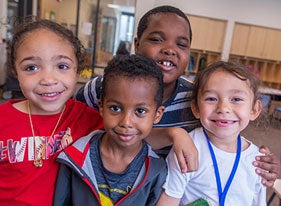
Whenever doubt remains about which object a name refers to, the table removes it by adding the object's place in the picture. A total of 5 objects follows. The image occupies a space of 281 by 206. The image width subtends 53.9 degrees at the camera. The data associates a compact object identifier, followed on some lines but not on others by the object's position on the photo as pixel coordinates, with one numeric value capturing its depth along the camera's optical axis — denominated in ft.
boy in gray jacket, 3.25
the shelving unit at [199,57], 28.22
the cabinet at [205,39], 27.66
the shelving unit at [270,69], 29.30
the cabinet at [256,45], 28.45
